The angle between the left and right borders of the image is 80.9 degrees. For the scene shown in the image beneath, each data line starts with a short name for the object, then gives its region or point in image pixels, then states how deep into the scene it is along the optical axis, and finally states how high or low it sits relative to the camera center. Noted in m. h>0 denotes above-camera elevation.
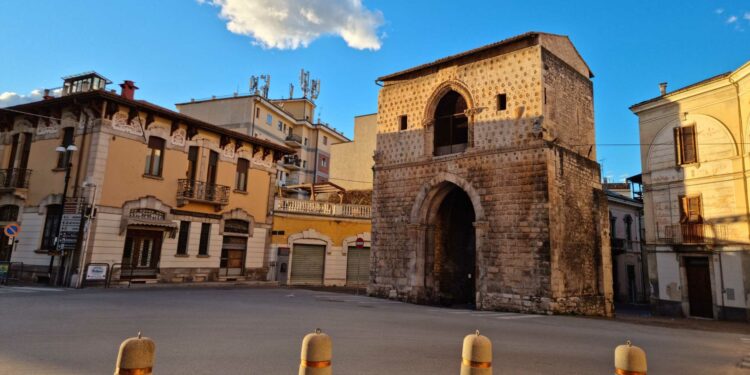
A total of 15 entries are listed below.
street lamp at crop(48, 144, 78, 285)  16.86 +2.63
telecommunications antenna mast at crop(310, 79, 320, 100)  55.06 +20.49
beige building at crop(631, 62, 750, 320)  17.03 +3.19
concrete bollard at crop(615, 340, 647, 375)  4.16 -0.87
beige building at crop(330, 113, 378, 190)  38.53 +8.69
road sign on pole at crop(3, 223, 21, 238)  15.85 +0.31
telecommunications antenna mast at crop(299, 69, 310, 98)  54.63 +21.15
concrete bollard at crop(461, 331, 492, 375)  4.30 -0.93
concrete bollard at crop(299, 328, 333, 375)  4.14 -0.95
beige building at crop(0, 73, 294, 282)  17.31 +2.39
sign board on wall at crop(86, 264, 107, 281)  16.75 -1.10
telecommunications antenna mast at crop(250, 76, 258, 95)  49.75 +18.75
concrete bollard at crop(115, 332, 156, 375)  3.49 -0.89
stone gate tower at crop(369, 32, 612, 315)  15.88 +3.13
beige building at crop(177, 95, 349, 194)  40.72 +12.84
